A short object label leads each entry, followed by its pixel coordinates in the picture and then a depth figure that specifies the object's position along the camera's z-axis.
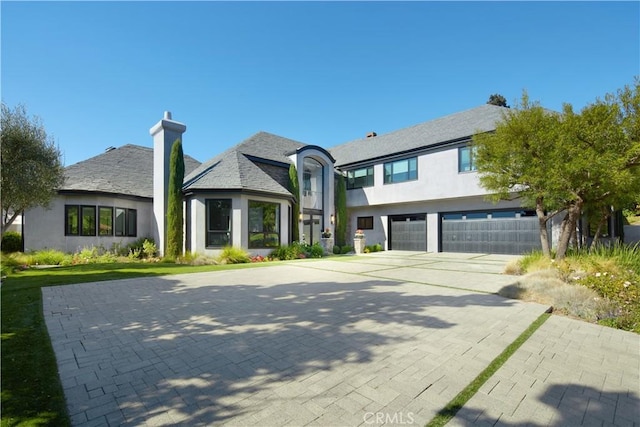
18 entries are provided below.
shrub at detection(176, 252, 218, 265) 13.34
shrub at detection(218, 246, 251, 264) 13.61
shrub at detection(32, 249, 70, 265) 12.59
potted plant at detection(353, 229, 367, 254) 20.36
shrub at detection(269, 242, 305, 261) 15.61
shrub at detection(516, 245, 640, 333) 5.27
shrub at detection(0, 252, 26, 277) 10.40
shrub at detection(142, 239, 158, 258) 15.65
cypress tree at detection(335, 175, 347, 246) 21.70
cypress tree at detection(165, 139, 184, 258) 14.84
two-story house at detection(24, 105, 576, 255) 14.87
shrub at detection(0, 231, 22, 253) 14.27
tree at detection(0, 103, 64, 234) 10.75
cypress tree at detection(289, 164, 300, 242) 17.81
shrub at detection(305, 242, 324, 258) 17.05
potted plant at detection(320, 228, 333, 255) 19.88
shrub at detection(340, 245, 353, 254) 20.64
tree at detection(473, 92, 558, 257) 9.13
